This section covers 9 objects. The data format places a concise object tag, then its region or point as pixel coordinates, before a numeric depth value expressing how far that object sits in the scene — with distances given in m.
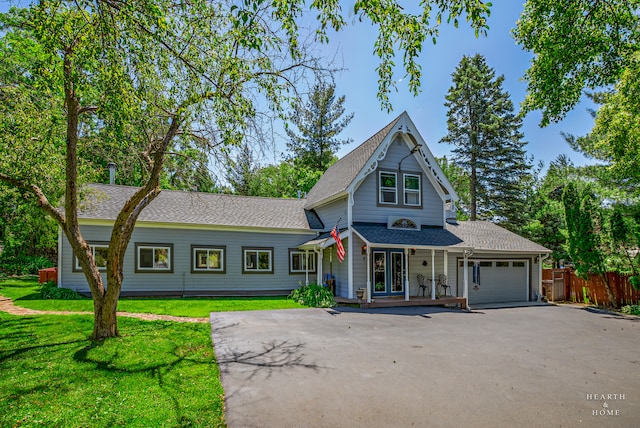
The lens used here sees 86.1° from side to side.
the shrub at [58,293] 13.05
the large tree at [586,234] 14.76
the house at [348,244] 14.48
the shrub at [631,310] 13.58
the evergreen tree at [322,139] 34.91
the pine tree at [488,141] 30.00
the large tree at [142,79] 4.66
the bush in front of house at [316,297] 13.51
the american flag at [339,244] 13.07
